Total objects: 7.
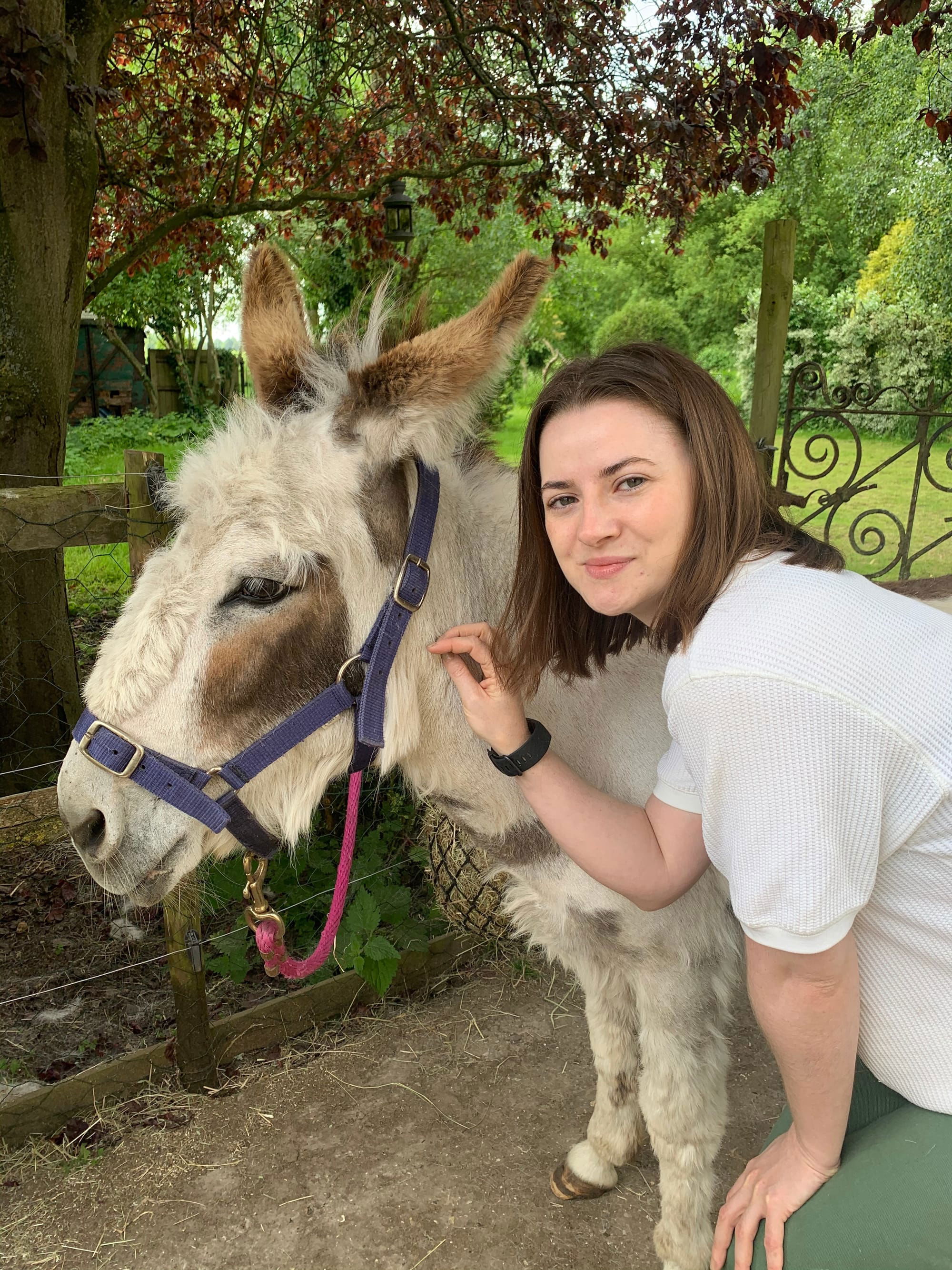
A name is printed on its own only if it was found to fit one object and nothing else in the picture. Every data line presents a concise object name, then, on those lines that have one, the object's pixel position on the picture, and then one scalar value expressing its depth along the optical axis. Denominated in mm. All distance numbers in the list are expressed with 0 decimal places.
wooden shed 17672
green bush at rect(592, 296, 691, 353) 20922
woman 1092
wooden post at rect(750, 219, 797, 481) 4023
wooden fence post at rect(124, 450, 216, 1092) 2424
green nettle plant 2957
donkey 1491
